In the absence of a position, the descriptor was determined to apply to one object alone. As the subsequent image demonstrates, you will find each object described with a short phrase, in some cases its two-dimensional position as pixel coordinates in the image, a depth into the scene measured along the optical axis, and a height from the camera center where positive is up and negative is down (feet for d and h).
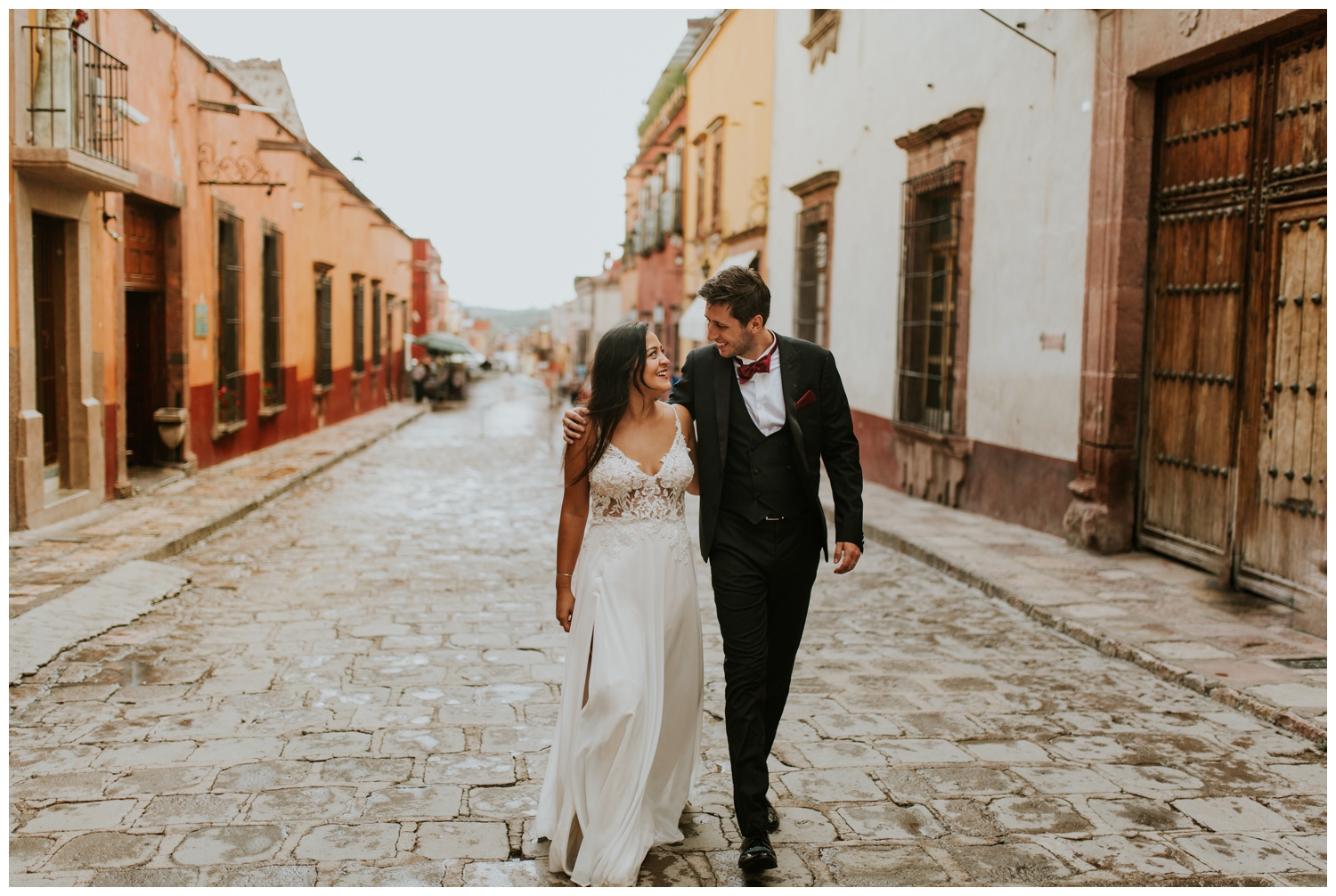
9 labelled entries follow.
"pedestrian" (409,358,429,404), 120.67 -2.51
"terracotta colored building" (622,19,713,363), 88.17 +12.22
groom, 12.07 -1.16
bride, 11.14 -2.61
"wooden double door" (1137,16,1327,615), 21.79 +0.93
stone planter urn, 42.50 -2.73
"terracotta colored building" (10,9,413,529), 30.35 +3.00
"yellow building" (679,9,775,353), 63.31 +12.46
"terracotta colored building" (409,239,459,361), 169.17 +9.36
